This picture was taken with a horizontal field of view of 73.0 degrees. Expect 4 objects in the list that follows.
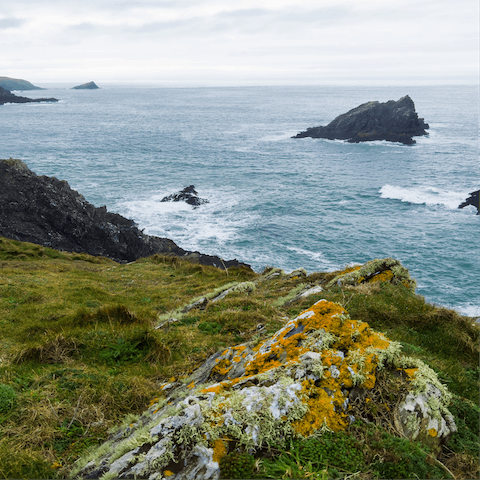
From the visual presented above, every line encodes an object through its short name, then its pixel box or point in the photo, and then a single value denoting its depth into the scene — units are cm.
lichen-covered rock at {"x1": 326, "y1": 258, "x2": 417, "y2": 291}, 1127
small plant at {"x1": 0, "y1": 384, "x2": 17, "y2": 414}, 550
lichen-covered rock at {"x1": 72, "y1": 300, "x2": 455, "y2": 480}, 370
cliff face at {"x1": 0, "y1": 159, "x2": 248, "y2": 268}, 3488
